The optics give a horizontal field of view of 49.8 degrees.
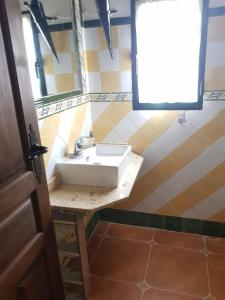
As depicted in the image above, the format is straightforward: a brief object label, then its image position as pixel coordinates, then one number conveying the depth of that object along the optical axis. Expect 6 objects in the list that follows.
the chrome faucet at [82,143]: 1.82
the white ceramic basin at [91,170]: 1.58
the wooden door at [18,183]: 0.85
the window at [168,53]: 1.75
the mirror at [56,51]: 1.46
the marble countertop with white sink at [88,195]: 1.38
